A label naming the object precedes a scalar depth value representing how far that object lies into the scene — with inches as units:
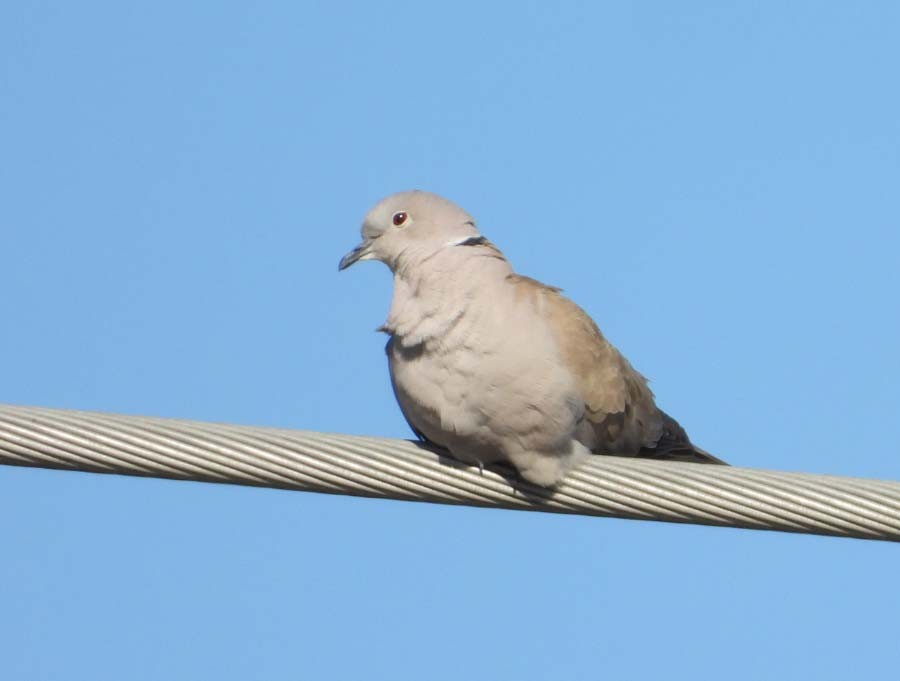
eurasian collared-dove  472.1
